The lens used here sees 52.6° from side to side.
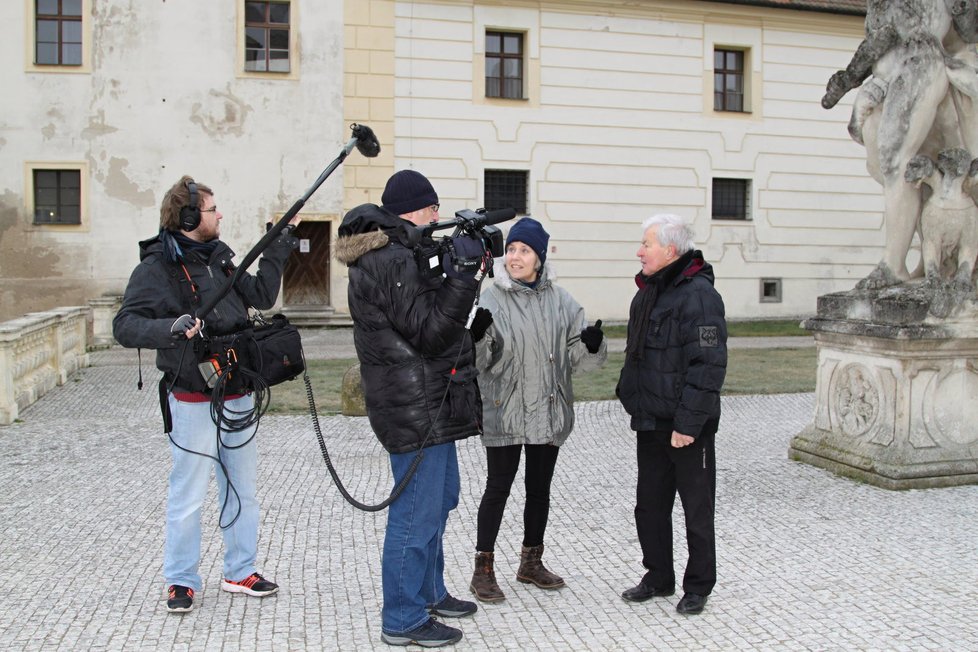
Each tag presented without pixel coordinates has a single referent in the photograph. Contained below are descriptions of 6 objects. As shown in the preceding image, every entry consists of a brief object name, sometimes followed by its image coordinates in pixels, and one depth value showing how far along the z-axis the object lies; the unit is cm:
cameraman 374
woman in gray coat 444
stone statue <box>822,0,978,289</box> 663
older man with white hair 416
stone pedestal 636
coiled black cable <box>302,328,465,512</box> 379
